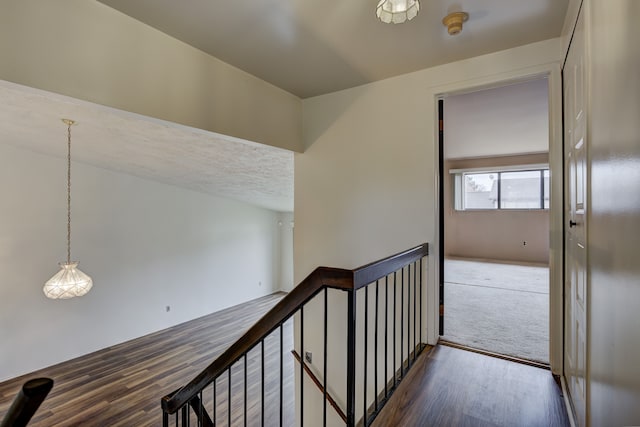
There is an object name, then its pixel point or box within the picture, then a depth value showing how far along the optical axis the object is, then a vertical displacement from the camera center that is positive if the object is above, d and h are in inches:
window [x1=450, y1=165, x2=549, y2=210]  264.4 +24.3
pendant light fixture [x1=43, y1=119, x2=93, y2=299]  151.5 -36.2
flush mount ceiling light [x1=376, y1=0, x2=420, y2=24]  62.8 +43.2
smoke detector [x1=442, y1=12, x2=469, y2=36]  70.9 +46.5
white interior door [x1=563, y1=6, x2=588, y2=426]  52.8 -2.2
